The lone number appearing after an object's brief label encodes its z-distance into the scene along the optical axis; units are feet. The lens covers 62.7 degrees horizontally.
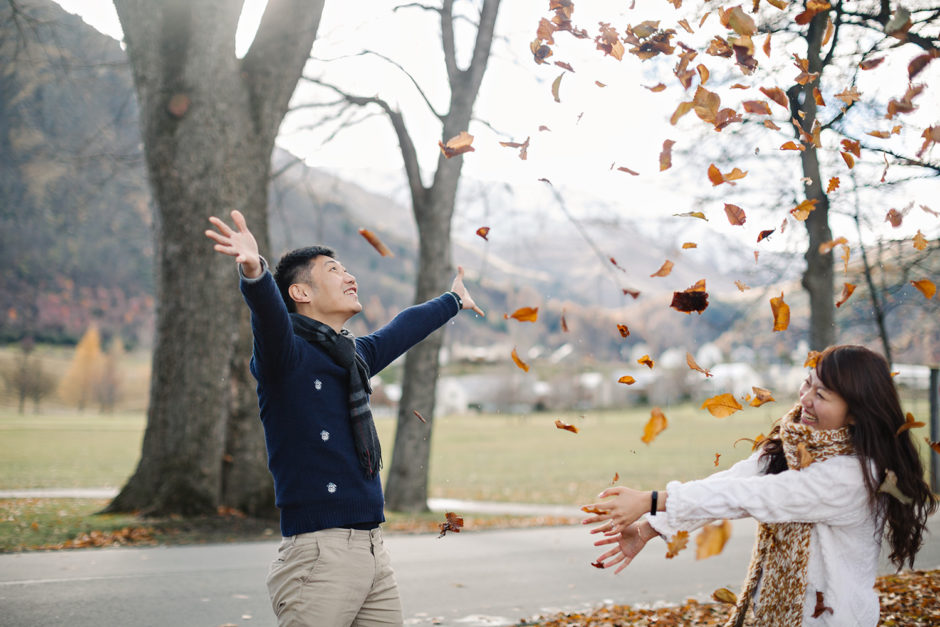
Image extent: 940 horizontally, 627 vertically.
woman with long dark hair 10.12
